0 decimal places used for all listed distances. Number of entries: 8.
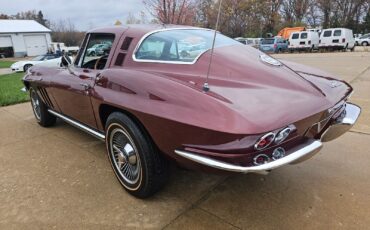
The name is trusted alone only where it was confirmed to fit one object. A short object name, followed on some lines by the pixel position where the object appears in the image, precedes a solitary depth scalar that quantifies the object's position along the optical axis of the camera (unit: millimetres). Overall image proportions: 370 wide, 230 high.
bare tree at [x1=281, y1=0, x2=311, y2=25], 51219
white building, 46438
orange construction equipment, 36572
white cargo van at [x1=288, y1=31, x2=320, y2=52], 25969
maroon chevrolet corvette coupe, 2043
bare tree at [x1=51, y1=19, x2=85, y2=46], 60312
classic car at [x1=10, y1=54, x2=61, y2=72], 20062
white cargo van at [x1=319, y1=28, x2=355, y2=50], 24594
